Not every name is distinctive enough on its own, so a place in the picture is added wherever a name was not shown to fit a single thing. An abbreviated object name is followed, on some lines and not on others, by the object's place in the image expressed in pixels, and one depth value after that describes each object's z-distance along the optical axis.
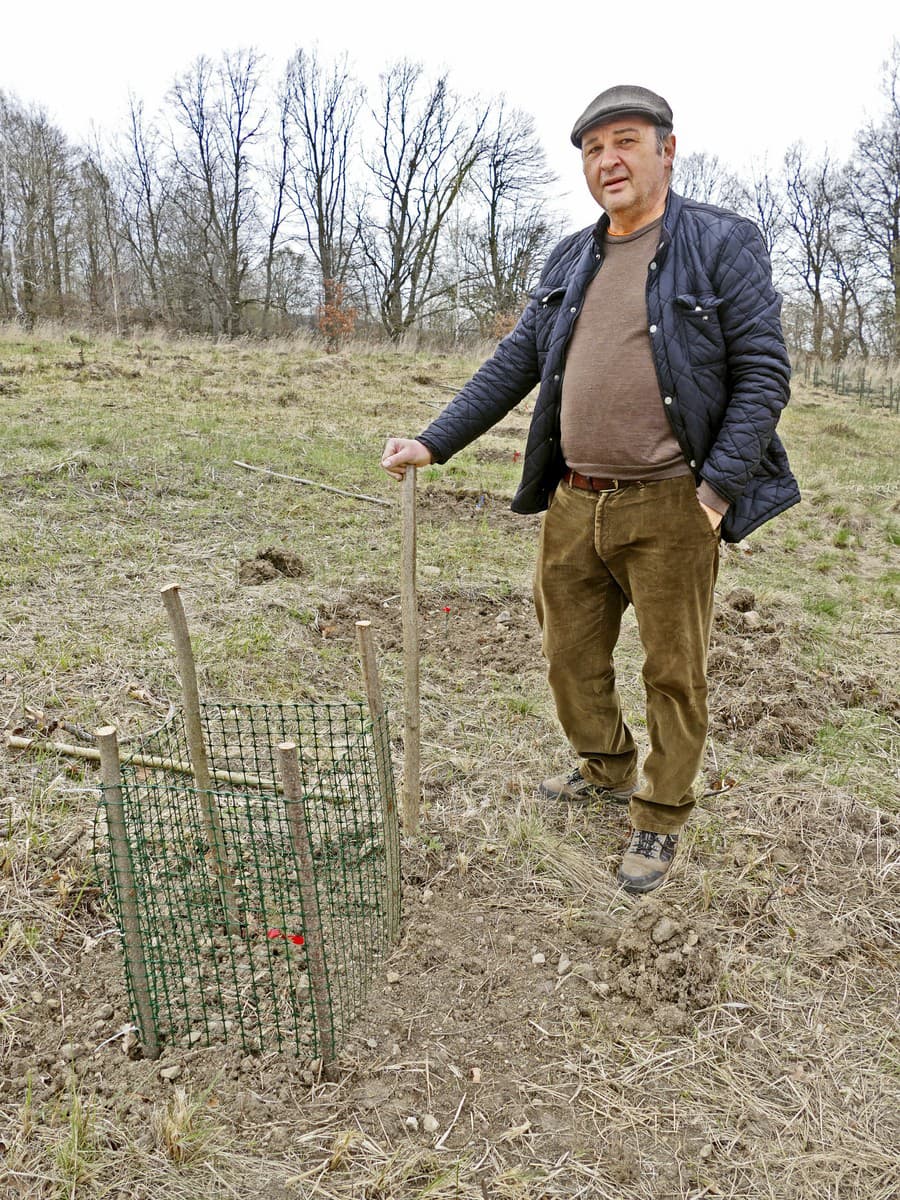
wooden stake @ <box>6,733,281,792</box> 3.27
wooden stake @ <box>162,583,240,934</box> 2.30
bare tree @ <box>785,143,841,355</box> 32.34
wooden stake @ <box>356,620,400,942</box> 2.52
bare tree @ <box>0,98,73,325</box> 25.50
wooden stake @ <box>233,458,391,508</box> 7.70
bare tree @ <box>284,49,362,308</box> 29.42
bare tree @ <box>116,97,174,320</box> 29.48
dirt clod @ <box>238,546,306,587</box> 5.61
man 2.32
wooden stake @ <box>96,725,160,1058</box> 2.01
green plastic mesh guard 2.24
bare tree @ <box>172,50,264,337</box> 28.92
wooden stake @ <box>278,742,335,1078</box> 1.90
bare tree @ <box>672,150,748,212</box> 36.59
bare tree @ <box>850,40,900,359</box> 27.64
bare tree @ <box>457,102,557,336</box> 28.94
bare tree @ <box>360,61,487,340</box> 28.91
